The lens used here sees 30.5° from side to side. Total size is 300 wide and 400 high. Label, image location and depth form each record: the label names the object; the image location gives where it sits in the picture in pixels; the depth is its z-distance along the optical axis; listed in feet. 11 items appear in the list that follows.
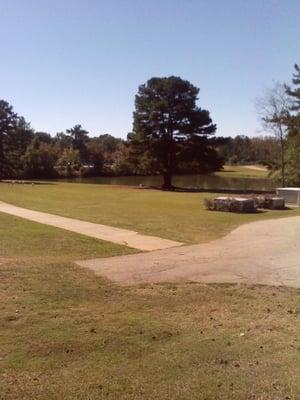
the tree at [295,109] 144.15
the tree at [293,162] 120.47
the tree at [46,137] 430.53
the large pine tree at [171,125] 163.94
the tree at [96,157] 311.47
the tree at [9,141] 201.98
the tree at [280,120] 150.20
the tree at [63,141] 379.02
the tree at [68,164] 282.15
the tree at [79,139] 346.46
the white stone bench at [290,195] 78.38
